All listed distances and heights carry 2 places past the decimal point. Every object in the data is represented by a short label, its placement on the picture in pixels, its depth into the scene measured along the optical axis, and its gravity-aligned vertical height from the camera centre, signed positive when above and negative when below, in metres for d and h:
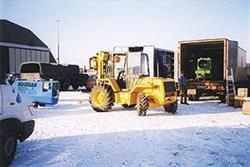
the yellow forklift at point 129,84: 9.15 -0.28
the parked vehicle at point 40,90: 10.43 -0.56
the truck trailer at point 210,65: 12.54 +0.68
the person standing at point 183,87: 12.19 -0.48
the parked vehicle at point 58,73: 17.22 +0.31
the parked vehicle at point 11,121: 4.51 -0.86
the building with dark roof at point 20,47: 24.80 +3.35
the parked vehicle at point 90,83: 18.70 -0.44
